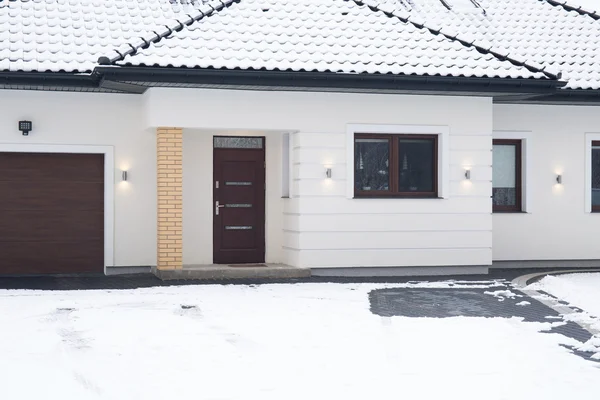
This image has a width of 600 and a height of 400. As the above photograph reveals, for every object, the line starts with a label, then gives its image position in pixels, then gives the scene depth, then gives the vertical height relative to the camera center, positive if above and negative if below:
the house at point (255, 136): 15.72 +0.79
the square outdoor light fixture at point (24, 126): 16.25 +0.94
